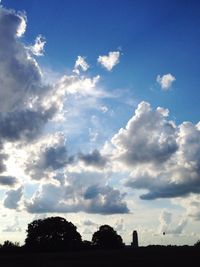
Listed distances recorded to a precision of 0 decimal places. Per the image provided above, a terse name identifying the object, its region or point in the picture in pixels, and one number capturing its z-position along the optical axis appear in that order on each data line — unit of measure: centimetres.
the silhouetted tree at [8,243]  8898
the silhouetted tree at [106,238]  8823
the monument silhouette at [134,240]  8596
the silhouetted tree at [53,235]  8323
